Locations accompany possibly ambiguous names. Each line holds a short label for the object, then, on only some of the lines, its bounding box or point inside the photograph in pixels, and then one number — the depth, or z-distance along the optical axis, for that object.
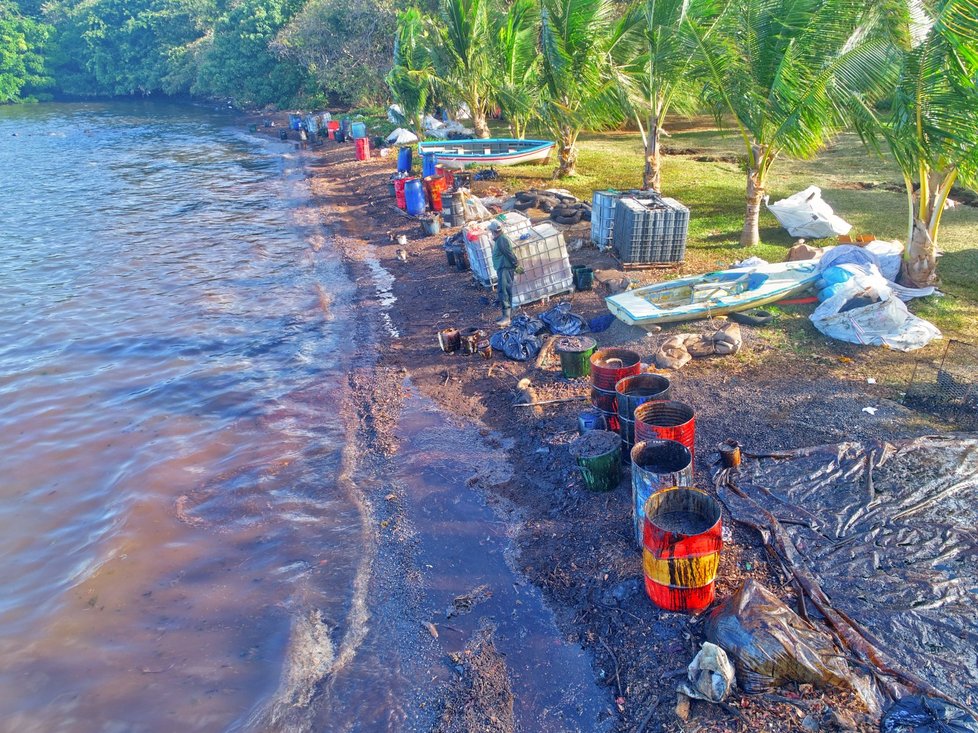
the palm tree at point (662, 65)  12.88
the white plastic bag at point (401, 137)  29.56
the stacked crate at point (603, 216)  13.80
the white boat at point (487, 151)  22.20
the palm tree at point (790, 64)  10.48
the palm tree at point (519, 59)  19.36
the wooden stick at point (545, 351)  10.51
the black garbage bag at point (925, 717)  4.33
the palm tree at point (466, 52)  21.00
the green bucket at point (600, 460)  7.39
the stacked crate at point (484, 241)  12.60
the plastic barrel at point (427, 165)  21.44
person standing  11.70
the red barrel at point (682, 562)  5.49
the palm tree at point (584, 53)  16.05
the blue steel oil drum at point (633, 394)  7.62
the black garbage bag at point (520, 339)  10.83
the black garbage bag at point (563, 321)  11.16
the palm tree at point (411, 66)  24.86
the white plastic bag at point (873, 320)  9.55
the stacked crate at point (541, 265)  12.05
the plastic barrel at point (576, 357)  9.83
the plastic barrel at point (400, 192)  20.08
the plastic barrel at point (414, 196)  19.17
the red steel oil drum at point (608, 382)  8.17
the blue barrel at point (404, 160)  22.67
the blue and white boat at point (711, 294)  10.61
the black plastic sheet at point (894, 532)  5.06
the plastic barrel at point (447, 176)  20.98
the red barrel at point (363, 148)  28.84
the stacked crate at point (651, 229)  12.77
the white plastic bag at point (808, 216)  13.46
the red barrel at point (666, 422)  6.85
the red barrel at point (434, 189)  19.42
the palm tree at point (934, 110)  8.49
